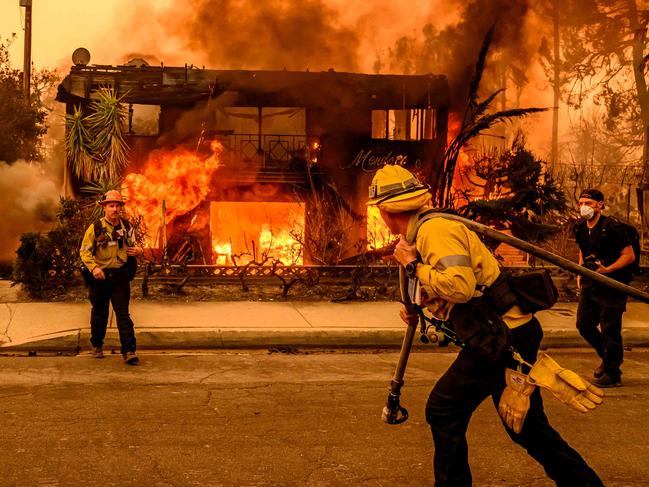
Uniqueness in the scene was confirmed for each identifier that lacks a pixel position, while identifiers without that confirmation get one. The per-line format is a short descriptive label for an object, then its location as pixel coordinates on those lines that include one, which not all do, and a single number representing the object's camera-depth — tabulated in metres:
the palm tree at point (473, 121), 15.20
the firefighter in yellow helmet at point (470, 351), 3.65
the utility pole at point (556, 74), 28.53
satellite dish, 20.80
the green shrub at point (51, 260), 11.16
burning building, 19.75
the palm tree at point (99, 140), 19.12
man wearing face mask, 7.09
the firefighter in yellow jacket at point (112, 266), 7.79
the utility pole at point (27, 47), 24.47
